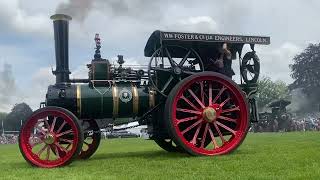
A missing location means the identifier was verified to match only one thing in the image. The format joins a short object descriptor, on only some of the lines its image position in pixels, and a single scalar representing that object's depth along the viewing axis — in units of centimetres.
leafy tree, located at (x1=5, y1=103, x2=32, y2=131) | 6375
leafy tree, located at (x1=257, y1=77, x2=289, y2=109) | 7819
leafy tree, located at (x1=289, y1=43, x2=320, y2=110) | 6844
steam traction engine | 951
